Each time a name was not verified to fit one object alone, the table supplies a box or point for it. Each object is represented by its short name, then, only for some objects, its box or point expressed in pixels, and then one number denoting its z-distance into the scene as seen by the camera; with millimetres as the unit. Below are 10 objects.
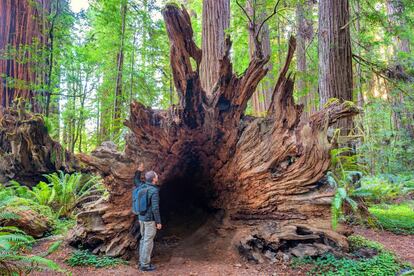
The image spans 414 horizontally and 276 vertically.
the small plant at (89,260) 4531
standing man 4758
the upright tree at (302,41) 12739
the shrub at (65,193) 7000
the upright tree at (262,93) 11398
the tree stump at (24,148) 7570
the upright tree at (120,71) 9922
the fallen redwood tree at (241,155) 4672
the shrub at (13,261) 3229
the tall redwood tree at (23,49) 8227
